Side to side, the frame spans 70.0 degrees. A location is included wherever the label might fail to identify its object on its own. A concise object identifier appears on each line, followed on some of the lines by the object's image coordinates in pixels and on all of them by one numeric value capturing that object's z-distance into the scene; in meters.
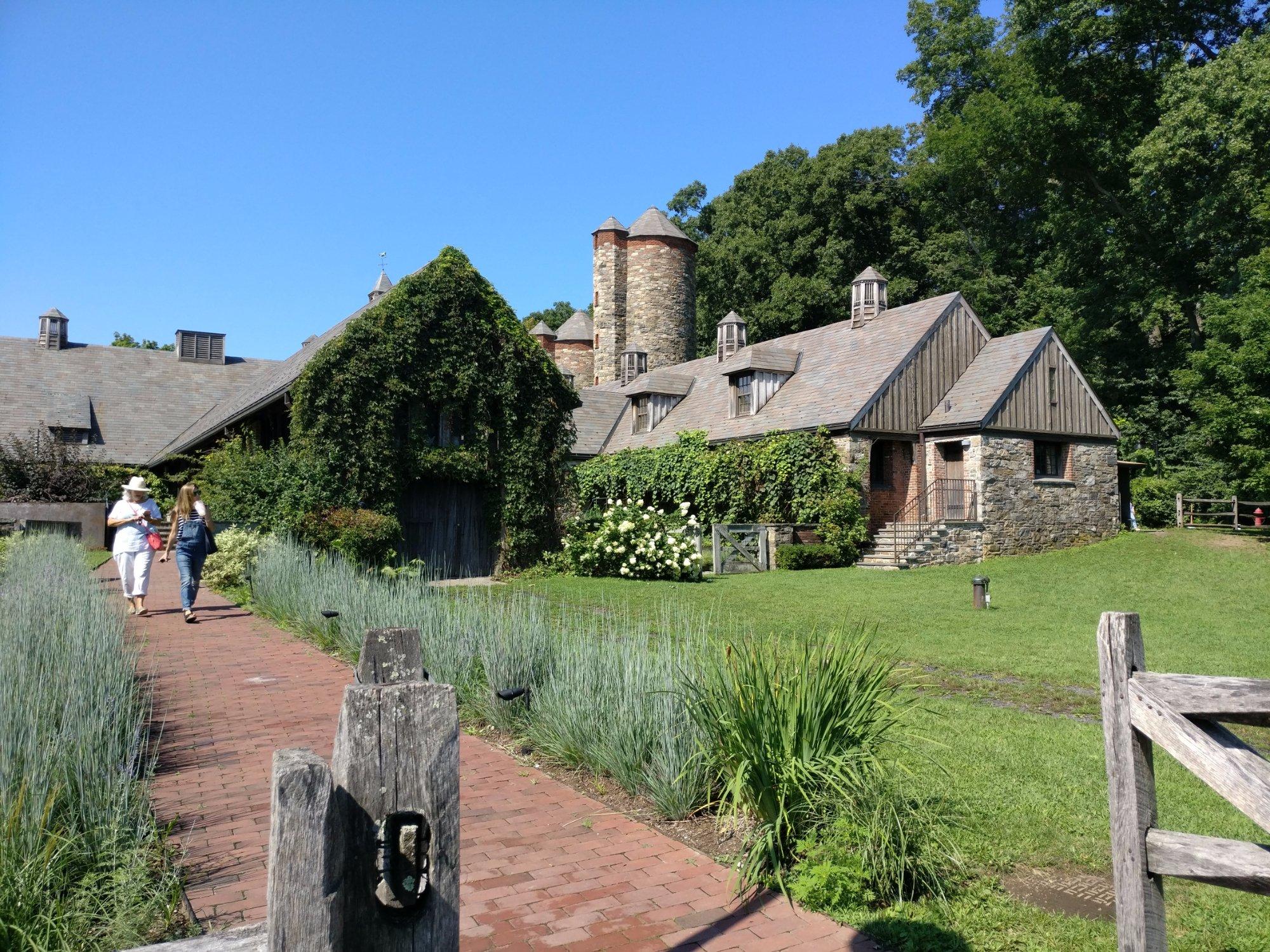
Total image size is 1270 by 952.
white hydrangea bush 19.77
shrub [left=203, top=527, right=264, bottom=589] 16.66
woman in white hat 11.85
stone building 24.44
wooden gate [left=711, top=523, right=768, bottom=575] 22.69
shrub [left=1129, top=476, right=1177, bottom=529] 28.81
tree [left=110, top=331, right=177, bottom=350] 63.14
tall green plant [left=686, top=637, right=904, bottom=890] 4.30
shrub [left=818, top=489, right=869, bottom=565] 23.36
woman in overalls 11.85
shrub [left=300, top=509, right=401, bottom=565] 16.73
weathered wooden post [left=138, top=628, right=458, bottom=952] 1.70
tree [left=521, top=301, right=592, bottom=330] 69.81
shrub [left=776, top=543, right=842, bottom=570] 22.41
